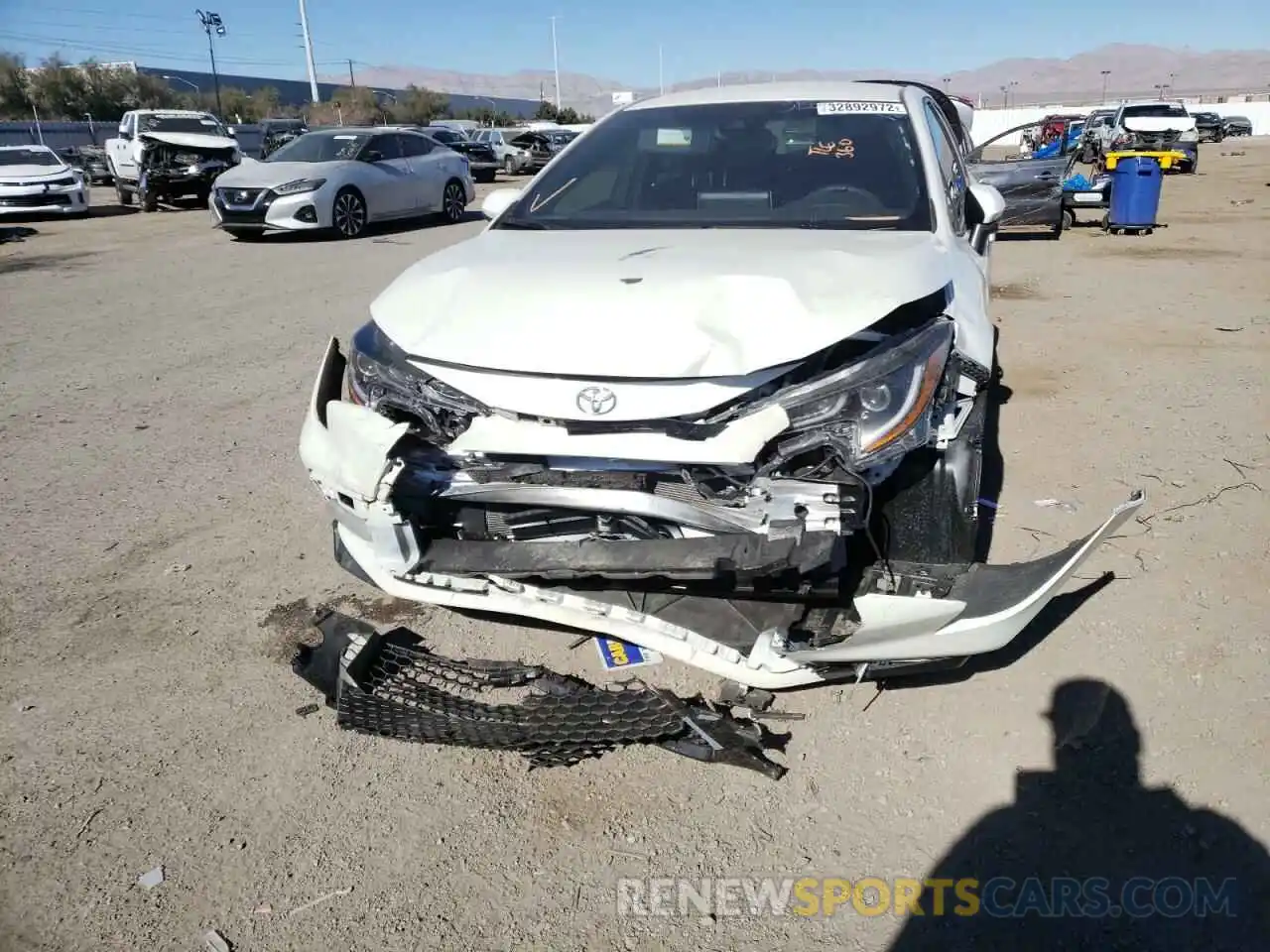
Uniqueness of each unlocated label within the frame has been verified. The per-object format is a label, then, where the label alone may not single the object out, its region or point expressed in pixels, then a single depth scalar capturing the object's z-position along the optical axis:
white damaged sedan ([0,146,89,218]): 16.64
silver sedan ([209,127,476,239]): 13.14
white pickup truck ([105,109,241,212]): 18.48
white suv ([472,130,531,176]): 30.41
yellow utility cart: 24.09
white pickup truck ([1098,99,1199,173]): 24.44
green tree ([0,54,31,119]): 51.75
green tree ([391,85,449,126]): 64.25
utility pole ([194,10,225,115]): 62.44
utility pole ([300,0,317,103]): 52.94
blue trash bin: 12.77
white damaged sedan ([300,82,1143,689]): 2.38
